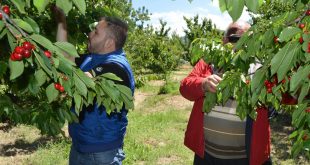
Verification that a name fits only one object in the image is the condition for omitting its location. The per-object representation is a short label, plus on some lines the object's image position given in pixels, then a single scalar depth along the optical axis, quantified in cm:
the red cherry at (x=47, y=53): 144
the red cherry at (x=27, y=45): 133
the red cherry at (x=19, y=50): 131
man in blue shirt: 312
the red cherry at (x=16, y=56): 131
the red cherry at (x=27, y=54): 132
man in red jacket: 327
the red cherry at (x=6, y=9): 141
